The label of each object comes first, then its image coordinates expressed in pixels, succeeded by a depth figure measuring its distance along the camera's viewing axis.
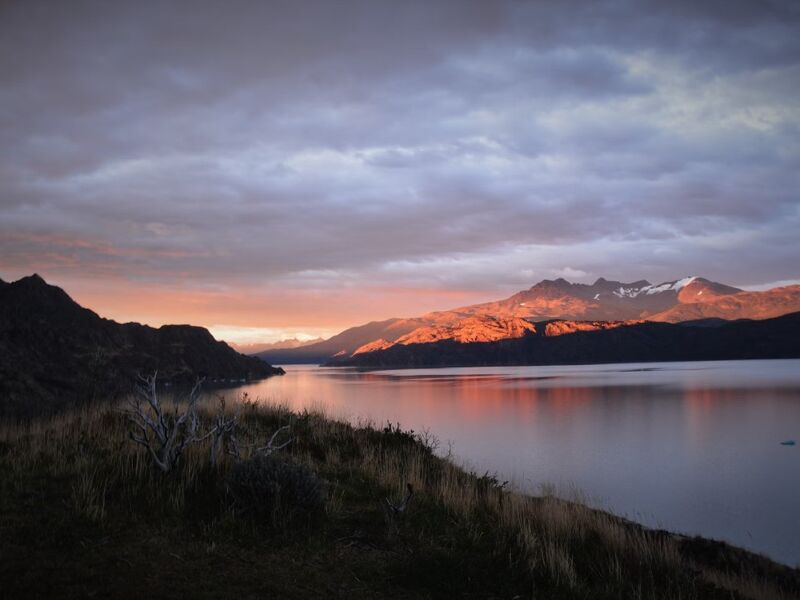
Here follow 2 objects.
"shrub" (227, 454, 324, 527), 6.91
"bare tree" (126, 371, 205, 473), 8.05
